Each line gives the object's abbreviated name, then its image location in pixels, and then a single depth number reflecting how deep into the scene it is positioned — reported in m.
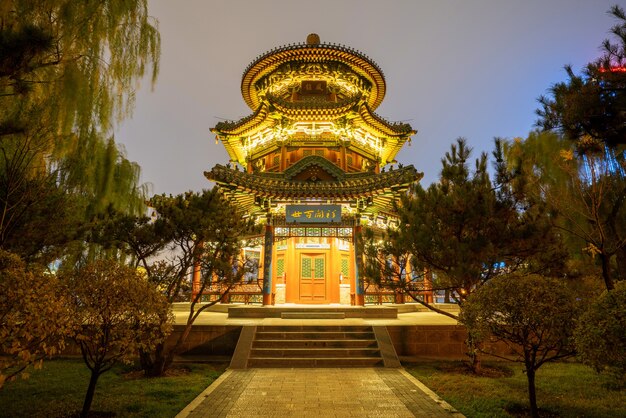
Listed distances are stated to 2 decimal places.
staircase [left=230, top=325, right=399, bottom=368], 8.99
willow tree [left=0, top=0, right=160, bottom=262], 5.66
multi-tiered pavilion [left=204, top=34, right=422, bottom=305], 15.12
